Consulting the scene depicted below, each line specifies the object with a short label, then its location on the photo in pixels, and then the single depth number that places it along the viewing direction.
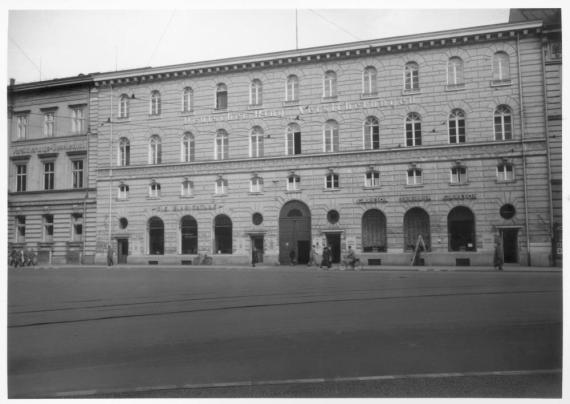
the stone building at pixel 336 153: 27.98
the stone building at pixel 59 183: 32.62
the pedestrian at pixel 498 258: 25.62
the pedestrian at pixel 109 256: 33.75
